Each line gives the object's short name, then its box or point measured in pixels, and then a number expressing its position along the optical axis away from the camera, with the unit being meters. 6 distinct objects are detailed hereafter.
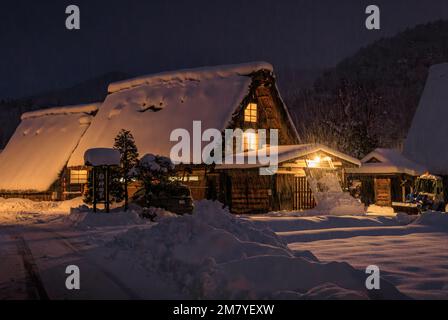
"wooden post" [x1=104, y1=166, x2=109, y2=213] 22.15
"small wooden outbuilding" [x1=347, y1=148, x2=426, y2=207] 35.56
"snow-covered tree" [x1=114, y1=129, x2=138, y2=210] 23.75
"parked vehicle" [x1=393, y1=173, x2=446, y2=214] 27.27
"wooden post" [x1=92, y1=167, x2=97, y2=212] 22.34
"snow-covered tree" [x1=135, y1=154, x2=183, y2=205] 22.83
